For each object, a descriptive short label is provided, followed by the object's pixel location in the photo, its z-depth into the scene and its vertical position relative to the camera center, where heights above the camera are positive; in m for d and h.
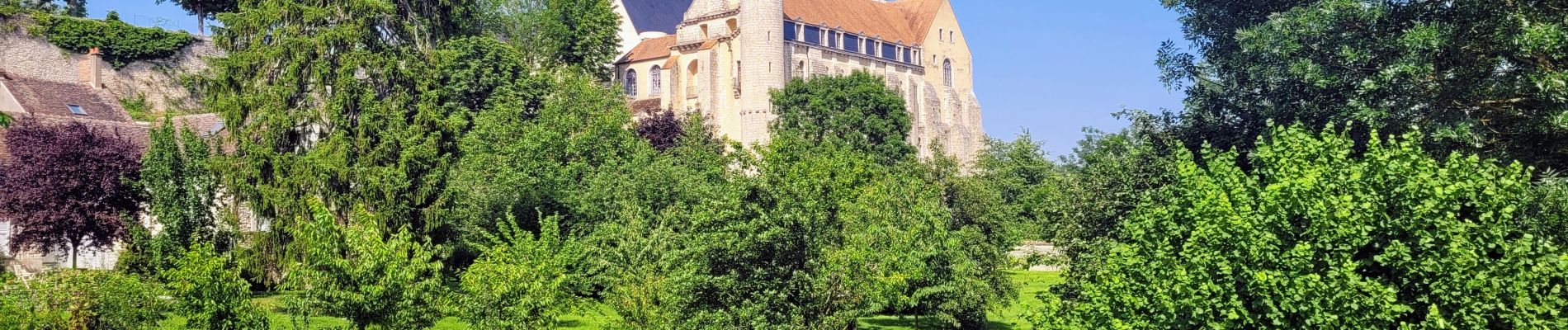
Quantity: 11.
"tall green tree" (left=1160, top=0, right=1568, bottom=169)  21.81 +1.73
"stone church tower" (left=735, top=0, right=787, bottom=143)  82.00 +7.57
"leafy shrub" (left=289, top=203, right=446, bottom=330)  21.09 -0.85
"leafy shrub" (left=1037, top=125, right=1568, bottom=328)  17.50 -0.88
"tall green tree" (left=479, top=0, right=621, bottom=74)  77.38 +9.31
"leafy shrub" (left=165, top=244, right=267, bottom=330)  20.64 -0.99
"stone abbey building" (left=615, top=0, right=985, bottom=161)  82.50 +8.78
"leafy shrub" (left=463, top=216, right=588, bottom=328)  21.91 -1.15
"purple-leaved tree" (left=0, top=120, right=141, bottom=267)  35.50 +0.97
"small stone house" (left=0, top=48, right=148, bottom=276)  41.56 +4.27
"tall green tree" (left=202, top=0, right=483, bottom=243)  34.25 +2.51
